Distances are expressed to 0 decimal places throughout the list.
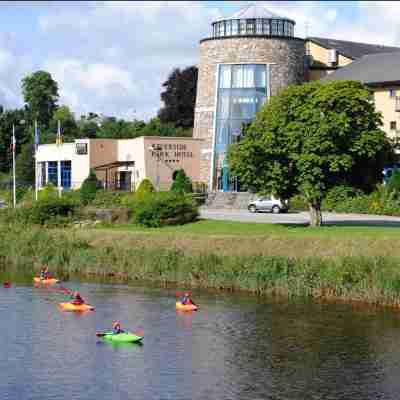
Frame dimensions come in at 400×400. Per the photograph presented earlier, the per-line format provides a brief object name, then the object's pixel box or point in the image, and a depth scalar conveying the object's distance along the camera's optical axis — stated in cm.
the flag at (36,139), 6801
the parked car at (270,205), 6806
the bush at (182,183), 7577
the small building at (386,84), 7431
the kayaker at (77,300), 3703
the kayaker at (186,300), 3638
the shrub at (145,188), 6899
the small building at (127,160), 8090
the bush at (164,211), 5578
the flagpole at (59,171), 8525
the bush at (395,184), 6569
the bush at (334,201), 6488
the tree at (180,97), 10769
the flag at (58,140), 7022
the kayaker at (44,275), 4385
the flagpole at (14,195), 7246
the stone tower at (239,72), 8088
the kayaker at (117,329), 3147
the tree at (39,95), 13538
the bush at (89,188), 6806
